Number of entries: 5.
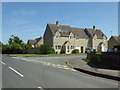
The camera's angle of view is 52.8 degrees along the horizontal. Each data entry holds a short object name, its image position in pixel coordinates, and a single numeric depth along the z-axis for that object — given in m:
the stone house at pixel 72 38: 34.89
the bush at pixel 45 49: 30.66
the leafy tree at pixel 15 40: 49.85
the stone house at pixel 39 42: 45.77
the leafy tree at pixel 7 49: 41.30
